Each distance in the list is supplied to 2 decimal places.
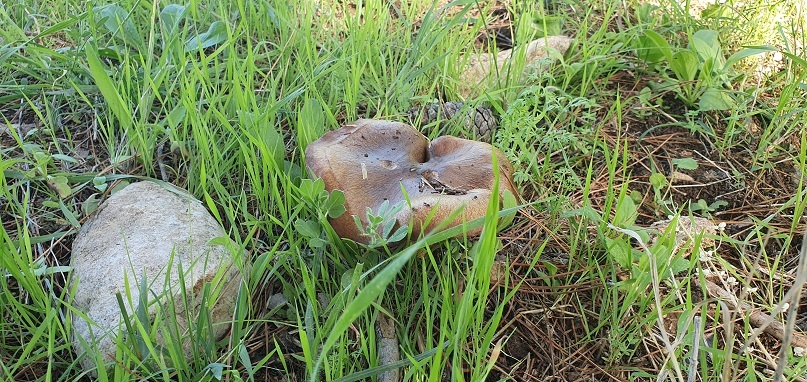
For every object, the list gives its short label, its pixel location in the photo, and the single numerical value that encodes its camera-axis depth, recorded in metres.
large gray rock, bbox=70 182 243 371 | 0.27
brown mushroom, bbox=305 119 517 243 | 0.29
